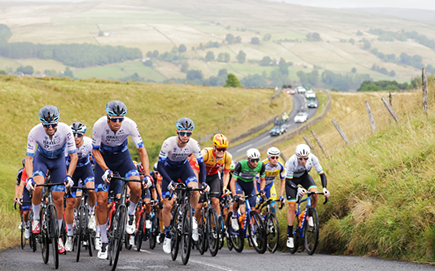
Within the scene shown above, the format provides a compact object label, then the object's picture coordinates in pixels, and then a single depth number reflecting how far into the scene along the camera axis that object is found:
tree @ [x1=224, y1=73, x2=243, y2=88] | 136.75
